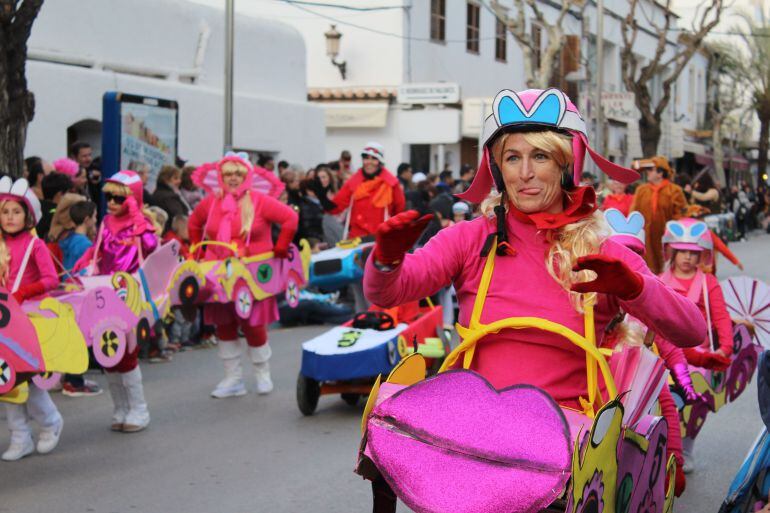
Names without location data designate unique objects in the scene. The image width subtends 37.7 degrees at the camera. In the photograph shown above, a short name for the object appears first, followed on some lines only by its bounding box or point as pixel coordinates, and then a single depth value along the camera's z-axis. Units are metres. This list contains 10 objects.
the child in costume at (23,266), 7.00
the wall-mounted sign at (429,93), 21.70
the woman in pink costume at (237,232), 9.18
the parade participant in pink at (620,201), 13.84
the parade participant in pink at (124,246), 8.07
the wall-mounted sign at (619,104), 28.42
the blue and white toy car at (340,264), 11.61
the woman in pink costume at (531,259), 3.53
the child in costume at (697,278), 6.66
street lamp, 25.19
